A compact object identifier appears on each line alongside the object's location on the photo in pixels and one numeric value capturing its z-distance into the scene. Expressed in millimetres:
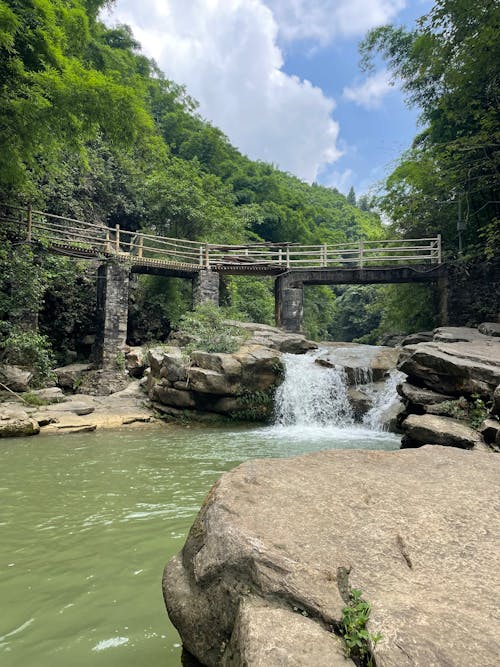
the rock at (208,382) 11242
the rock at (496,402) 5854
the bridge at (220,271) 17016
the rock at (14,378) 11789
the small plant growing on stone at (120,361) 16734
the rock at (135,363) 16578
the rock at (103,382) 15867
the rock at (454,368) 7028
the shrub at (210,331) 12711
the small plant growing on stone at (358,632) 1331
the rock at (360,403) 11336
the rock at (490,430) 5703
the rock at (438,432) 5891
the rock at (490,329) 11305
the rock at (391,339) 19656
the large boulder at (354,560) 1388
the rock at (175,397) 11539
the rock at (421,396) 7555
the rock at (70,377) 16078
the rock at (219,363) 11430
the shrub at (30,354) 12562
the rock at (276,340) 14155
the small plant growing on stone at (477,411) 6492
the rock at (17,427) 8797
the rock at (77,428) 9547
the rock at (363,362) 12305
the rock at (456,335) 10573
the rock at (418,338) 13848
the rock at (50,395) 11742
